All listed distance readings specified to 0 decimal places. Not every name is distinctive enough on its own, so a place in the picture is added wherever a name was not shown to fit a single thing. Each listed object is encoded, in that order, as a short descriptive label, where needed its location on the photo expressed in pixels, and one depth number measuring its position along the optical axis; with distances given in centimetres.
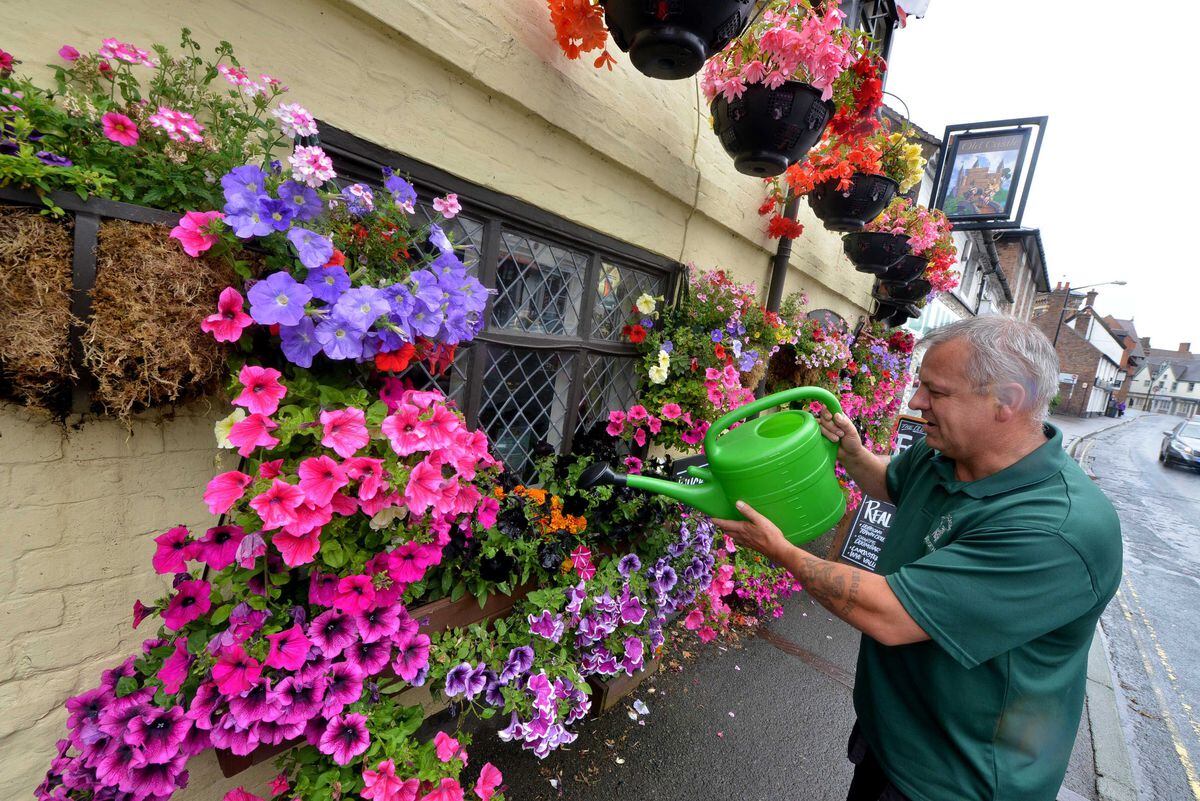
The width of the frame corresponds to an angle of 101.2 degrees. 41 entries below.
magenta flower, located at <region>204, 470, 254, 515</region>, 111
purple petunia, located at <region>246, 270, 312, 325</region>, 116
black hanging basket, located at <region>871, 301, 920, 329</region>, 592
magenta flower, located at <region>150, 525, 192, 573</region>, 124
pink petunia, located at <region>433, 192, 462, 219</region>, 167
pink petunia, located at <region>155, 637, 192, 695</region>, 124
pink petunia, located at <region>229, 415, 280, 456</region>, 117
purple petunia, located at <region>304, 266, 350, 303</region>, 127
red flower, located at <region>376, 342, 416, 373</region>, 140
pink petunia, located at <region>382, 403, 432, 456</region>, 128
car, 1689
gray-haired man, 123
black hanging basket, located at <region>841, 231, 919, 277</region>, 402
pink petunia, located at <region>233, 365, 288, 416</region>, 117
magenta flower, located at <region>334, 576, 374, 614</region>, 137
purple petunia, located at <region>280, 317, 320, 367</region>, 128
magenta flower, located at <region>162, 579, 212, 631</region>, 128
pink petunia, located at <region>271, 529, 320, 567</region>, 119
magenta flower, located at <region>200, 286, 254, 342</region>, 115
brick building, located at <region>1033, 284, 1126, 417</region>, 3844
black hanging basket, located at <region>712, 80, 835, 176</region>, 219
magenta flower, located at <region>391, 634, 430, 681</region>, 153
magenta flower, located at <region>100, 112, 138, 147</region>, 106
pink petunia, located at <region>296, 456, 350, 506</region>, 117
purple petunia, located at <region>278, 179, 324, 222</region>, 122
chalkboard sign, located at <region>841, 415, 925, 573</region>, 413
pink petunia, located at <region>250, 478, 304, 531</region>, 113
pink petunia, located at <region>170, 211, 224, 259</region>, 112
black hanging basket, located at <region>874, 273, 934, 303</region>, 513
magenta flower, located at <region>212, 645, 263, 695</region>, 123
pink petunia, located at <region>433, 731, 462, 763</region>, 151
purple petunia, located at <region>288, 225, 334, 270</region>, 122
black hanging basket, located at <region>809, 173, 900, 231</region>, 323
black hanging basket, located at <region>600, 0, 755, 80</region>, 158
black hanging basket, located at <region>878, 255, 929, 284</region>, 464
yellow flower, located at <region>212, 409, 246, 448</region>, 118
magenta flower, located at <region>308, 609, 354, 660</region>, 136
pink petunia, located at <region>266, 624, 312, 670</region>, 129
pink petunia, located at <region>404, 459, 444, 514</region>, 129
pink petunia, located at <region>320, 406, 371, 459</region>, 121
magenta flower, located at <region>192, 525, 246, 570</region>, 127
